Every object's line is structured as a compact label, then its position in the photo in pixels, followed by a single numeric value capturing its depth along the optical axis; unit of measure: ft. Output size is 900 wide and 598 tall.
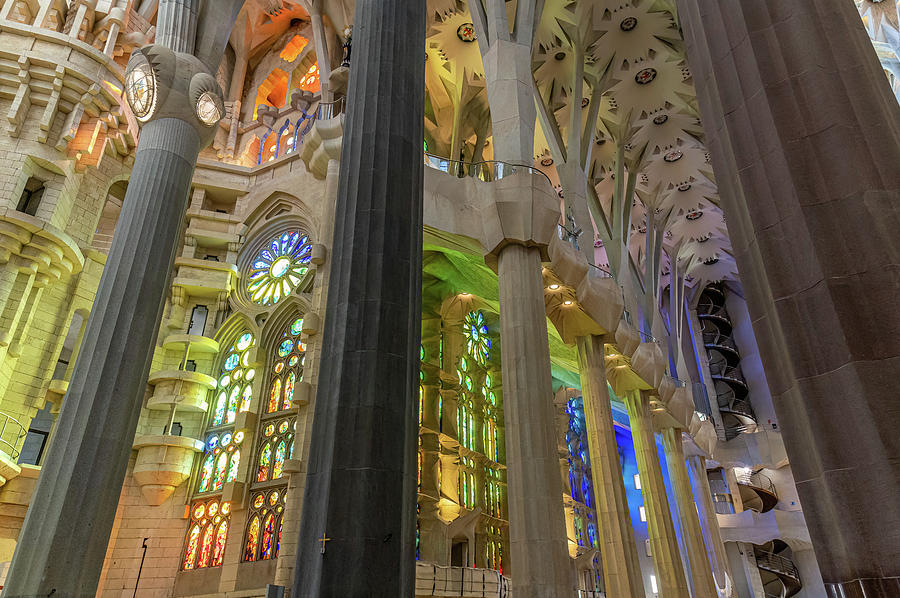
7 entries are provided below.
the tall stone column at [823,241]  7.29
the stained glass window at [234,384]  48.03
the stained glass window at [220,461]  45.02
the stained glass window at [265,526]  40.57
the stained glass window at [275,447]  43.55
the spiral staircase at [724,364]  82.99
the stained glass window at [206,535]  42.32
